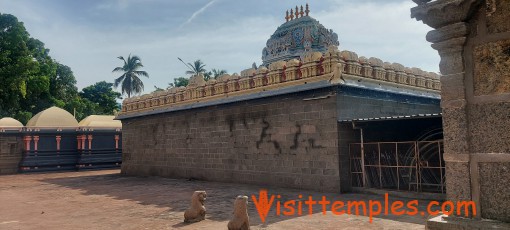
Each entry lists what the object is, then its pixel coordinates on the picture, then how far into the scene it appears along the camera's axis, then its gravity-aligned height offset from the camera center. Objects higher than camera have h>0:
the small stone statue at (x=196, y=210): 7.09 -1.22
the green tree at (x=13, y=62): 24.48 +5.72
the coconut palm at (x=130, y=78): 45.44 +8.17
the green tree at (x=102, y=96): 44.28 +5.97
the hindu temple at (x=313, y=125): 9.95 +0.50
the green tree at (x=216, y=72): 42.94 +8.17
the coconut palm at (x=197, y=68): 44.47 +9.06
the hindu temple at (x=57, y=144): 22.50 +0.27
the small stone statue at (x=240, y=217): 5.98 -1.15
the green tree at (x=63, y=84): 35.16 +6.13
